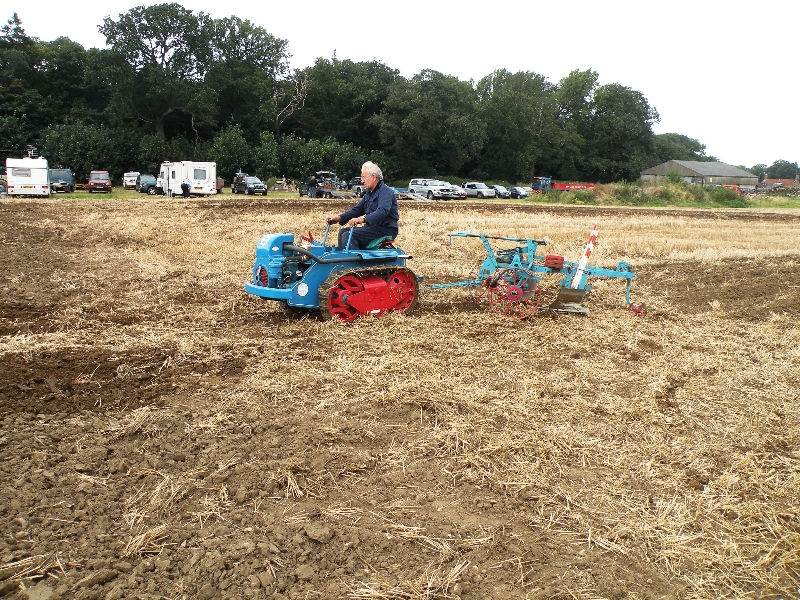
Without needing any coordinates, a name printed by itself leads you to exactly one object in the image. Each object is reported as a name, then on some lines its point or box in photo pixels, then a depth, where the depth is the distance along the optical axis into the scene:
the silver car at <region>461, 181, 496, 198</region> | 51.81
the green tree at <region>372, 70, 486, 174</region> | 64.31
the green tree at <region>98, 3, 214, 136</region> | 58.47
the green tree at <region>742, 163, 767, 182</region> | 168.93
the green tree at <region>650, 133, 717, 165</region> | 113.19
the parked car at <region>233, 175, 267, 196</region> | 43.09
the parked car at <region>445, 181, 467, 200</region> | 47.40
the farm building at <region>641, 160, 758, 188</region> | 98.94
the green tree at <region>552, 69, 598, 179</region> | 80.12
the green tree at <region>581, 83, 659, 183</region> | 80.56
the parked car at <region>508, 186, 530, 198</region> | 52.97
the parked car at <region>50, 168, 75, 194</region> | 37.88
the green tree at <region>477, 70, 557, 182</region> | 72.94
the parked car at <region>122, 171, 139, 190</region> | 48.88
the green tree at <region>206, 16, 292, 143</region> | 64.02
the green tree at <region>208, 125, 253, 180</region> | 56.22
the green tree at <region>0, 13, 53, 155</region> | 55.16
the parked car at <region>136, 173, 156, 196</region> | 40.97
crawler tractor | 7.94
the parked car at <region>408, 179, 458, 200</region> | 45.91
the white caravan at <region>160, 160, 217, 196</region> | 37.12
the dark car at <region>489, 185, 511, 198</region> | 52.75
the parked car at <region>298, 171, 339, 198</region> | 42.21
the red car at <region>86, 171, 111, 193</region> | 39.69
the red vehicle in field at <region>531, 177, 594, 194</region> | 55.42
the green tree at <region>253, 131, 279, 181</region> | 57.47
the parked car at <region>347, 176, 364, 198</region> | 44.26
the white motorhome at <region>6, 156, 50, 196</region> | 32.44
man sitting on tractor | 8.32
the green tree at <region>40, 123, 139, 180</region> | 53.06
